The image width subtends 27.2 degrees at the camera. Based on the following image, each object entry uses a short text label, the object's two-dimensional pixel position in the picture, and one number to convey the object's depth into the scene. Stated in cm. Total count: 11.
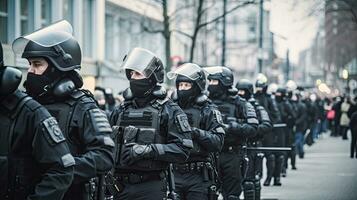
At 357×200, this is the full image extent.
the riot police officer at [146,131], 635
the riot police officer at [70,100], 480
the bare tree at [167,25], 2062
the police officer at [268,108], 1512
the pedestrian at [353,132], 2205
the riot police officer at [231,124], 969
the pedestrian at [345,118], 3263
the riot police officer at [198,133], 783
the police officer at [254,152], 1110
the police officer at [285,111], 1802
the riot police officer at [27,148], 420
